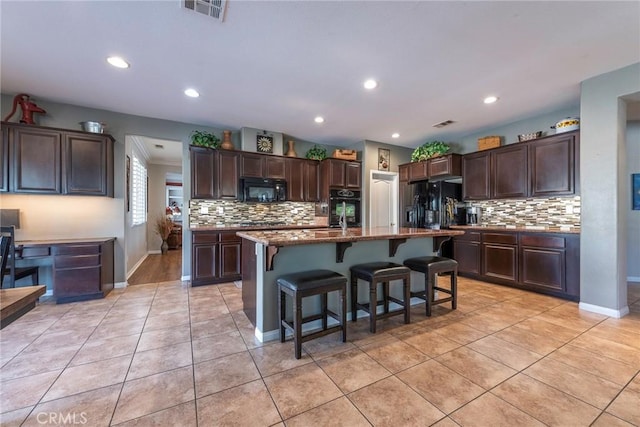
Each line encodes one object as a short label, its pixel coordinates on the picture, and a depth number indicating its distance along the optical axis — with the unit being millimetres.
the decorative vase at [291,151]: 5258
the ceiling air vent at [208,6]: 1932
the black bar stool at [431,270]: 2816
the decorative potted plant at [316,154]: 5520
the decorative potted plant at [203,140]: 4391
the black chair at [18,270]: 2334
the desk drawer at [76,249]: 3289
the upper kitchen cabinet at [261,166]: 4754
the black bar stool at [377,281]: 2455
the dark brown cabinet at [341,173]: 5320
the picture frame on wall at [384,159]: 5918
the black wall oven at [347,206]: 5375
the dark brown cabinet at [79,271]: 3287
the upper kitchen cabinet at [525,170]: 3586
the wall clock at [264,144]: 4905
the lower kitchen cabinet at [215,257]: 4102
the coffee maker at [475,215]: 5023
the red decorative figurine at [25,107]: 3369
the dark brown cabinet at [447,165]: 4930
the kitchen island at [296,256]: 2309
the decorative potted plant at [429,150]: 5164
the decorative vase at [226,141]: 4598
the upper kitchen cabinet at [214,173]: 4418
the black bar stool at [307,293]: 2047
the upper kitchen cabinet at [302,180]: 5195
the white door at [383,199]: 5910
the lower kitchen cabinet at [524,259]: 3359
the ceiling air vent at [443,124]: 4453
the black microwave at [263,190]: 4742
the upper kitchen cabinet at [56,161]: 3307
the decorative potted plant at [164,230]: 7527
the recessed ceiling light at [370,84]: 3078
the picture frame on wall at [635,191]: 4340
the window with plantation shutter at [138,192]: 5207
